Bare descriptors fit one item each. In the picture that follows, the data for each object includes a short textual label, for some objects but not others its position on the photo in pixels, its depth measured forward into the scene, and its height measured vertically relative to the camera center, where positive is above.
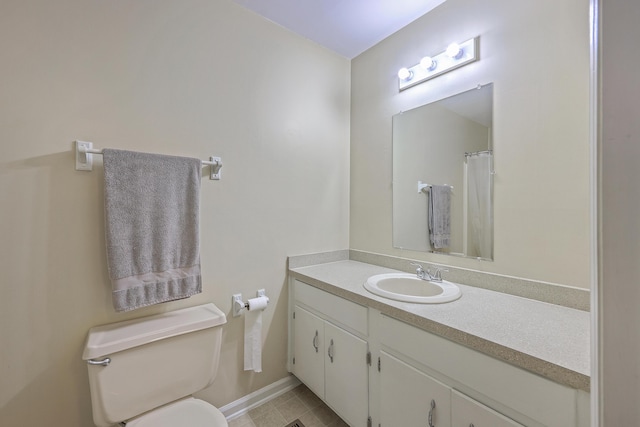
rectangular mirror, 1.46 +0.21
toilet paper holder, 1.60 -0.57
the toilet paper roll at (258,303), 1.61 -0.56
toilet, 1.06 -0.69
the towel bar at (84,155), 1.17 +0.26
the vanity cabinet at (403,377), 0.81 -0.67
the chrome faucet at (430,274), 1.53 -0.37
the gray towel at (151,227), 1.17 -0.07
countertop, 0.78 -0.43
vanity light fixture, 1.48 +0.89
